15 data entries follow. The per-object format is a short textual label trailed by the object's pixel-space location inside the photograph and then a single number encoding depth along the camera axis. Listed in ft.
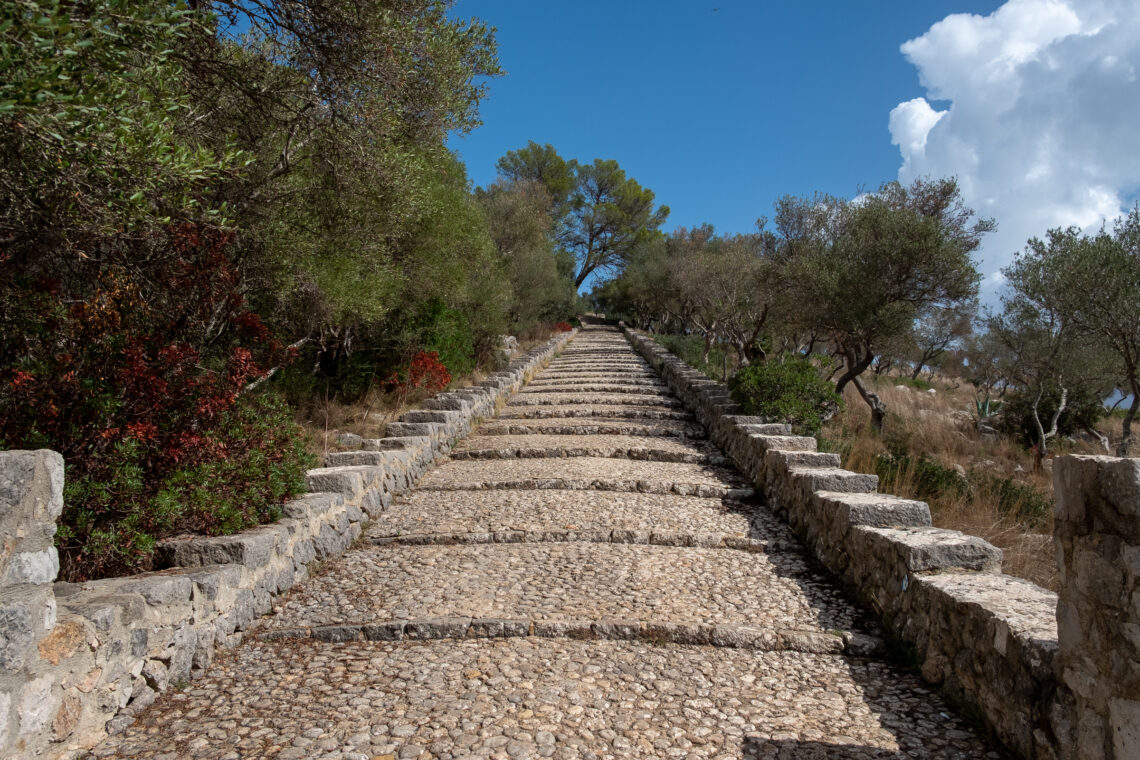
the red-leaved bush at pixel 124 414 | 13.41
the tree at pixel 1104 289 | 37.14
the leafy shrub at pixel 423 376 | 41.93
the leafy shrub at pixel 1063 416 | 62.13
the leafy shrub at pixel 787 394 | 35.76
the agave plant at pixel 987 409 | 70.28
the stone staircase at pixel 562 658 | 10.80
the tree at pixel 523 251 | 82.07
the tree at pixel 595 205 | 147.64
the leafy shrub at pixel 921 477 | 27.02
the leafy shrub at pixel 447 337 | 45.44
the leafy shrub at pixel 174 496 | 13.08
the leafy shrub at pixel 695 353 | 70.25
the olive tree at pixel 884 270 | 46.24
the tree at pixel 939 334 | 85.56
